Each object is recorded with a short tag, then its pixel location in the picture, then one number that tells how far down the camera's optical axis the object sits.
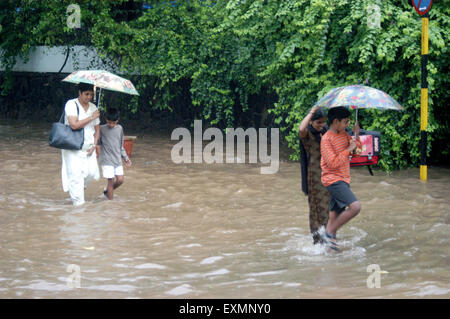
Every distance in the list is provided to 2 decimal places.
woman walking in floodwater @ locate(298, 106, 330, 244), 12.94
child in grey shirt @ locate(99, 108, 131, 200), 18.11
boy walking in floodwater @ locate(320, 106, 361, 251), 12.48
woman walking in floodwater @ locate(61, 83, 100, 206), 17.21
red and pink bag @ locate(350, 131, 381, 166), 13.53
